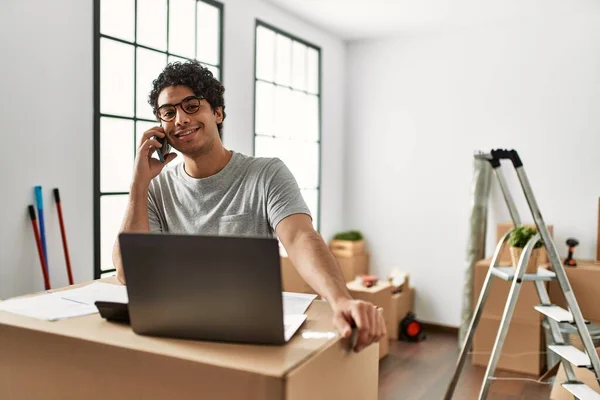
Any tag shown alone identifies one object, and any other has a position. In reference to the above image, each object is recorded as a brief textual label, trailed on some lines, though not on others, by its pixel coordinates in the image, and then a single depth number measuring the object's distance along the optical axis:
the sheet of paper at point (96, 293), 1.19
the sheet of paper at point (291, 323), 0.92
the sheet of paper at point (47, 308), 1.05
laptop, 0.81
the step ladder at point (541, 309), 2.52
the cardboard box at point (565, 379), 2.68
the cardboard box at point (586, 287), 3.75
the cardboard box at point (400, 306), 4.45
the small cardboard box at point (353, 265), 4.82
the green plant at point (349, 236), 4.98
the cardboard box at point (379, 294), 4.07
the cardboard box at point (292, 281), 3.99
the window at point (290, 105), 4.16
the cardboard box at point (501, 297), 3.76
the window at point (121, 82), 2.88
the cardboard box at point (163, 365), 0.79
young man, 1.61
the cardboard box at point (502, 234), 4.04
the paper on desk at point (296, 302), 1.10
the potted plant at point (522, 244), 3.09
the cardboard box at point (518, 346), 3.81
